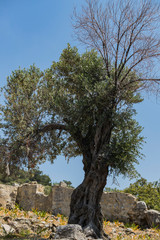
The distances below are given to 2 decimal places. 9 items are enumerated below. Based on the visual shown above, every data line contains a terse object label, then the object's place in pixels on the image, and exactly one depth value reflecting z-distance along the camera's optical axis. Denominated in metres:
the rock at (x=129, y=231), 15.61
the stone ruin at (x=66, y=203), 18.08
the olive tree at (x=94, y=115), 13.35
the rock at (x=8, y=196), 18.33
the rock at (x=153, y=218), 17.43
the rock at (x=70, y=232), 10.26
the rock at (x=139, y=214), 18.03
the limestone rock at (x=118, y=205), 18.28
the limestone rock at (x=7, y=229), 12.68
